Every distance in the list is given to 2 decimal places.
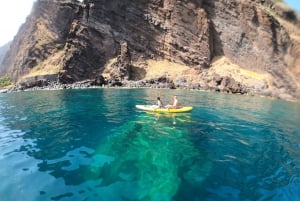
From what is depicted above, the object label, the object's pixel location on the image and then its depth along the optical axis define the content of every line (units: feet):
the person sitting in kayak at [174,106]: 46.64
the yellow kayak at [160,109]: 46.04
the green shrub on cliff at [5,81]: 135.00
